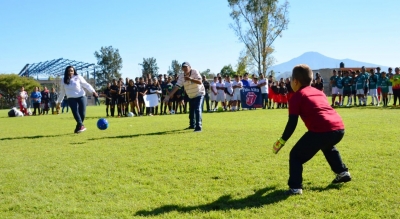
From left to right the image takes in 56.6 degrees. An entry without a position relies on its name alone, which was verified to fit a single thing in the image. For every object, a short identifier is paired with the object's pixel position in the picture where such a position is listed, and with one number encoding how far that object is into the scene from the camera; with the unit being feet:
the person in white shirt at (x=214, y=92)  74.61
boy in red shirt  14.73
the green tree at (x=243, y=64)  167.10
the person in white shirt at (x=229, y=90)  74.28
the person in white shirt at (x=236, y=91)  74.08
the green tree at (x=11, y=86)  180.32
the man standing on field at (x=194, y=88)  34.55
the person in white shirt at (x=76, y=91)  36.70
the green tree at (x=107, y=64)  278.87
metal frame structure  216.62
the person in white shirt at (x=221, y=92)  74.18
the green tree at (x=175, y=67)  277.44
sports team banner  74.43
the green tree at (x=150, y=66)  289.94
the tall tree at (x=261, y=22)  159.43
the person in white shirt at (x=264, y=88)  74.13
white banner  67.87
